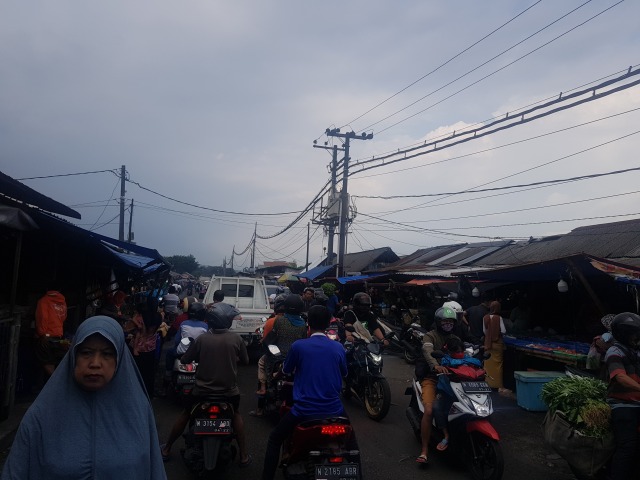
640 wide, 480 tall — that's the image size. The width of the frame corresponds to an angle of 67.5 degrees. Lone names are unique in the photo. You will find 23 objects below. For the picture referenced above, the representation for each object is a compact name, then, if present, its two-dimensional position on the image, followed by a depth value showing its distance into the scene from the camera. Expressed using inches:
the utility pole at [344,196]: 798.5
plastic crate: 294.5
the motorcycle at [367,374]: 265.3
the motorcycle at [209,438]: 169.9
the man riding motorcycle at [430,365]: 203.9
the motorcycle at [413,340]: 241.0
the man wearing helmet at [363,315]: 298.5
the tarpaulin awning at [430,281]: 518.0
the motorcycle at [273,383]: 218.2
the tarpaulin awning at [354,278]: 738.3
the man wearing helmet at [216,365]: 182.4
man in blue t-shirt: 155.5
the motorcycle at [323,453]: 141.9
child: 199.3
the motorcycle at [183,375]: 251.0
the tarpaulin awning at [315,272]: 1039.0
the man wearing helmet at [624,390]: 160.2
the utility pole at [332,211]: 861.8
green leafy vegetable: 166.6
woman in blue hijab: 76.5
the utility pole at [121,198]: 1109.7
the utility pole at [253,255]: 2561.5
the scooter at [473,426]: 179.5
